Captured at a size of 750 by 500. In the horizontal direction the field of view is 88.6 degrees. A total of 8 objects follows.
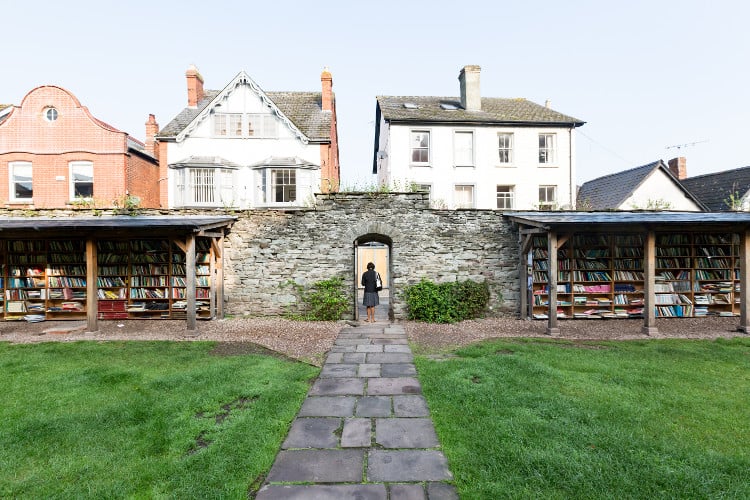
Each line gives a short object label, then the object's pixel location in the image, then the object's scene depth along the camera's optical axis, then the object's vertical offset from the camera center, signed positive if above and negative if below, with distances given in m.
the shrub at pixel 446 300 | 10.45 -1.44
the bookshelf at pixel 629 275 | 10.78 -0.83
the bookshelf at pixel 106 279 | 10.77 -0.76
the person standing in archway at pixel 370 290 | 10.69 -1.15
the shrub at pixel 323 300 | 10.63 -1.41
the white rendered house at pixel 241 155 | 16.95 +4.28
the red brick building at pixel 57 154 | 16.09 +4.15
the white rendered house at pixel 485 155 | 18.61 +4.55
